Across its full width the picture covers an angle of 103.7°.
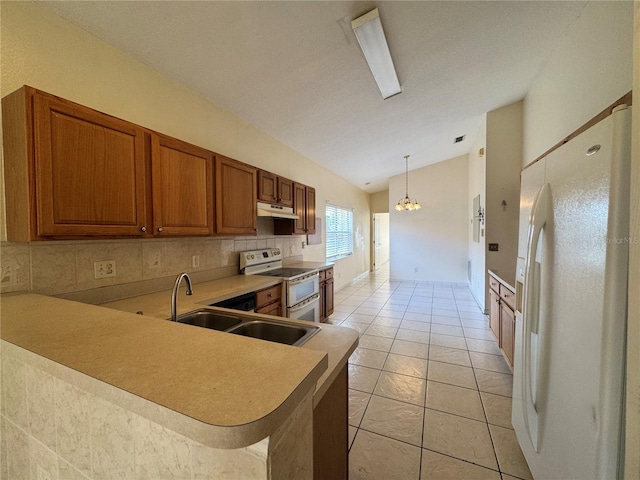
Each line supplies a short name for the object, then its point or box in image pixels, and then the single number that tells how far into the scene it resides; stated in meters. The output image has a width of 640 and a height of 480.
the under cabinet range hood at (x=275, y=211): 2.72
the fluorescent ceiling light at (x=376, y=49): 1.74
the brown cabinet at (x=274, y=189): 2.78
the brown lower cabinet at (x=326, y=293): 3.61
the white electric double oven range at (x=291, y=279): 2.66
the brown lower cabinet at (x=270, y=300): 2.34
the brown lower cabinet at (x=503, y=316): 2.21
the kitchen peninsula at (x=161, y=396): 0.46
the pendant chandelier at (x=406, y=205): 5.54
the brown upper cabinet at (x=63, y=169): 1.17
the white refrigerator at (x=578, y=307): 0.78
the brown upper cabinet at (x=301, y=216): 3.41
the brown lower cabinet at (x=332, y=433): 0.90
